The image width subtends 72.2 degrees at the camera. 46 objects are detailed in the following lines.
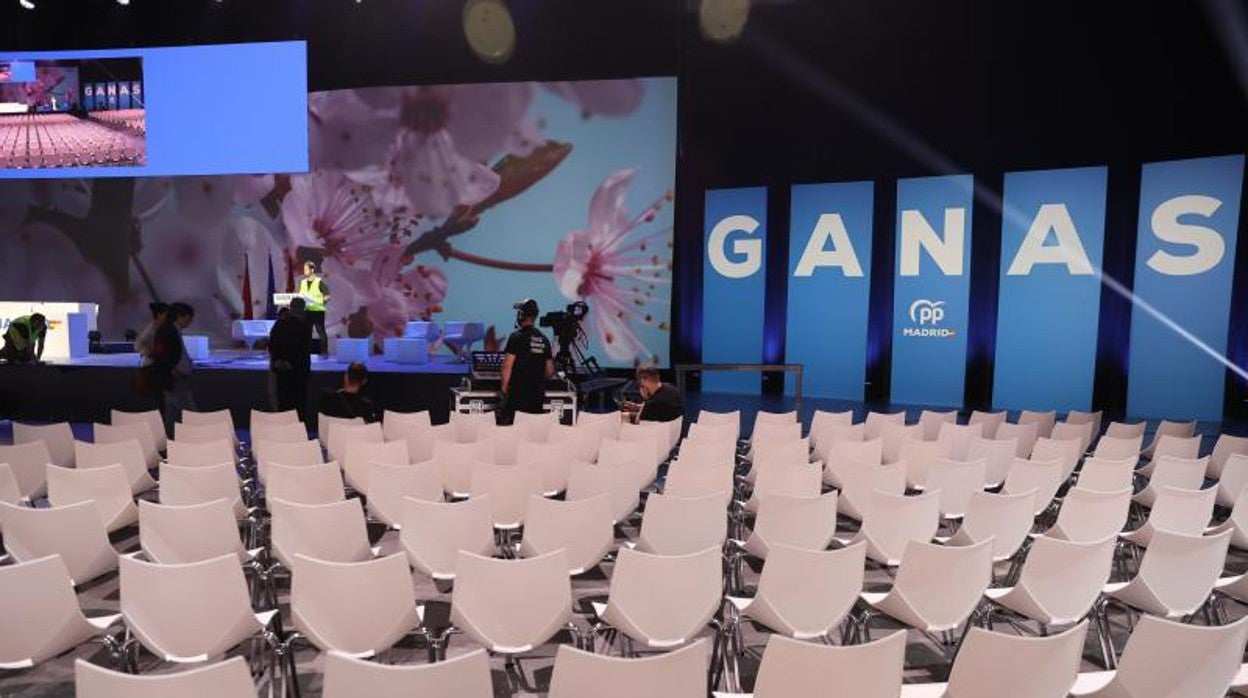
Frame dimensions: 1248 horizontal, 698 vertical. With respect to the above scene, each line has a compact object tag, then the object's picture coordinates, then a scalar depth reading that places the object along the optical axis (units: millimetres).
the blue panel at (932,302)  11758
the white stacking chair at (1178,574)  3715
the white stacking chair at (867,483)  5066
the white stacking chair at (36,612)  3023
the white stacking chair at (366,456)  5492
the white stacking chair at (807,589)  3443
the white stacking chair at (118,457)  5504
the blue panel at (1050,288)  10992
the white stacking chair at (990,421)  7480
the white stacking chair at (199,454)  5602
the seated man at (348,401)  6961
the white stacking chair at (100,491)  4617
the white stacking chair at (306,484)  4758
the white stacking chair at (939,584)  3510
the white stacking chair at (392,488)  4754
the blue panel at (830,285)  12375
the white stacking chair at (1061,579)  3570
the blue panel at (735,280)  12992
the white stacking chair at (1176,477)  5426
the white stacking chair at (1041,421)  7384
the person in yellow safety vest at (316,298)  12727
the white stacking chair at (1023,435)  6855
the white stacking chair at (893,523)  4355
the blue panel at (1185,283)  10227
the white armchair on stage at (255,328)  12625
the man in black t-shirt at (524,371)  7484
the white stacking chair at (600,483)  4863
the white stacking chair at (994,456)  6012
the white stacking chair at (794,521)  4309
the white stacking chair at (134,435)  6172
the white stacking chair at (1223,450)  6242
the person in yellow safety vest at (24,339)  10195
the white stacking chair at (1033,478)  5207
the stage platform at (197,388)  10000
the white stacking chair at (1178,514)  4551
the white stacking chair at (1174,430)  7023
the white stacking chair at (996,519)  4289
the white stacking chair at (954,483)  5121
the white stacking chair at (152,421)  6696
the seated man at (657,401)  7273
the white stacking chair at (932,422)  7457
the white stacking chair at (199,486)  4758
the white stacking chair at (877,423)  7109
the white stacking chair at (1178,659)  2631
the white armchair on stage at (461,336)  13383
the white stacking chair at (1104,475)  5395
